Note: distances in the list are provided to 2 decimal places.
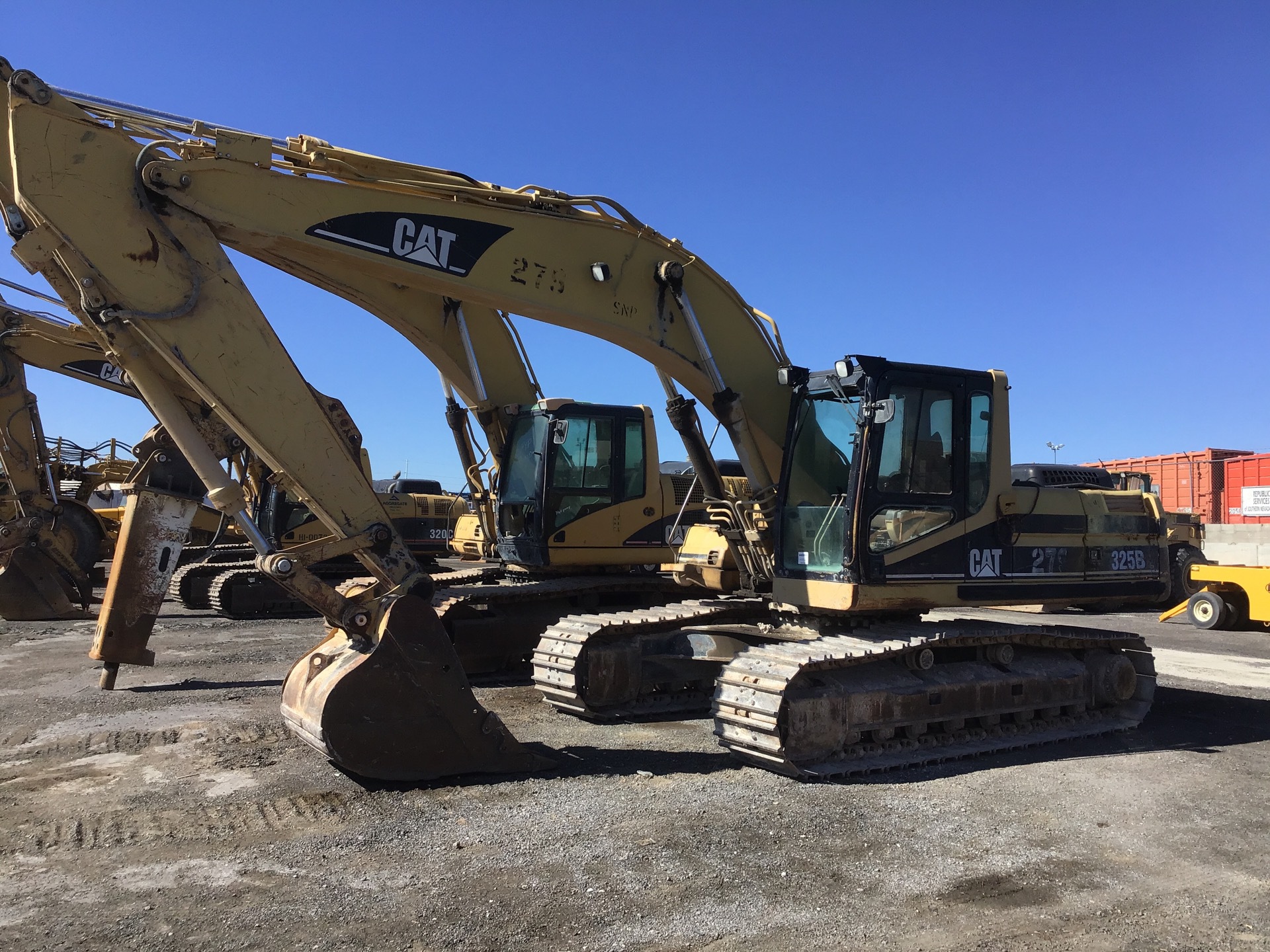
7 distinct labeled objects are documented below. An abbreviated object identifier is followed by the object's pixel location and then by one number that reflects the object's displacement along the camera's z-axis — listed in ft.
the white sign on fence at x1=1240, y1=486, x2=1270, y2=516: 82.84
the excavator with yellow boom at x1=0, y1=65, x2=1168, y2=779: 19.86
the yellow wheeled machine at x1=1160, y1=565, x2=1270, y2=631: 48.39
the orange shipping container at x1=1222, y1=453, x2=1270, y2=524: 83.05
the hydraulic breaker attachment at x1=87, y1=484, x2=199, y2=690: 27.99
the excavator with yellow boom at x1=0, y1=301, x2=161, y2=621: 45.60
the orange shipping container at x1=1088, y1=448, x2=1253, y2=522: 87.04
